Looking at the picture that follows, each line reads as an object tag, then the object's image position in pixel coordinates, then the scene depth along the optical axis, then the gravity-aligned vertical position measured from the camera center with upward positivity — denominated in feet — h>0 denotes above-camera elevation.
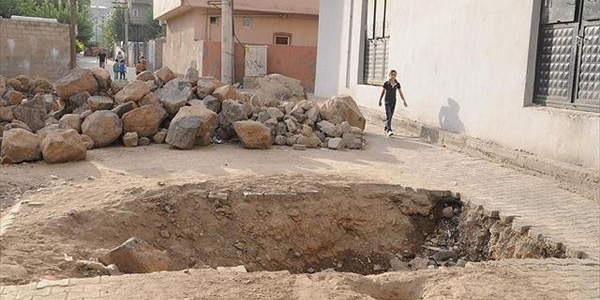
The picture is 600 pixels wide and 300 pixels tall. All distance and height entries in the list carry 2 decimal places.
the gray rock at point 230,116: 32.35 -2.67
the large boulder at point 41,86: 48.90 -2.27
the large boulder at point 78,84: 34.17 -1.35
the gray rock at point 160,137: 30.94 -3.90
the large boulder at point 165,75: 37.47 -0.59
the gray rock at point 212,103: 33.12 -2.05
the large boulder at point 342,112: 35.70 -2.43
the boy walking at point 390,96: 37.14 -1.29
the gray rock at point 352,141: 32.17 -3.83
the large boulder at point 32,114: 31.96 -3.07
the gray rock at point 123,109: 30.71 -2.44
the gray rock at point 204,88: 34.47 -1.26
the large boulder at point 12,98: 35.58 -2.47
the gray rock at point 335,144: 31.88 -3.97
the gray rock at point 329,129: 33.32 -3.33
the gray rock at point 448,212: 21.57 -5.12
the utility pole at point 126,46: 149.79 +4.94
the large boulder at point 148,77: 36.77 -0.76
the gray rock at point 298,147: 31.45 -4.18
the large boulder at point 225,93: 33.96 -1.47
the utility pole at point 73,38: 67.56 +2.87
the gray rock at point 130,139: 29.78 -3.94
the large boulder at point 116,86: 34.42 -1.37
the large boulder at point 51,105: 37.27 -2.94
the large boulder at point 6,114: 31.48 -3.09
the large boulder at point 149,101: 31.48 -1.98
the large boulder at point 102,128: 29.30 -3.36
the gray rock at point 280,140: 32.37 -3.95
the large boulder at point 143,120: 30.30 -2.97
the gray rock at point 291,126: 33.27 -3.21
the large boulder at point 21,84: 47.26 -2.08
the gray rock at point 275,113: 33.83 -2.53
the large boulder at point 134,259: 14.12 -4.92
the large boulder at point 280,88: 55.11 -1.73
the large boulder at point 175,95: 31.96 -1.66
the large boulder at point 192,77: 35.65 -0.63
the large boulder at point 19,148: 24.70 -3.91
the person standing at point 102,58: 89.61 +0.83
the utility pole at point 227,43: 61.62 +2.92
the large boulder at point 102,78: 34.63 -0.94
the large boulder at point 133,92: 31.55 -1.54
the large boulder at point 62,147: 24.66 -3.80
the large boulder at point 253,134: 30.60 -3.49
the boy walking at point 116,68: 77.46 -0.55
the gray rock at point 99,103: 31.52 -2.25
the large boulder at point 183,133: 29.30 -3.43
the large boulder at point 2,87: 35.12 -1.78
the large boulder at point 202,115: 29.99 -2.53
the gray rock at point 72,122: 30.07 -3.21
